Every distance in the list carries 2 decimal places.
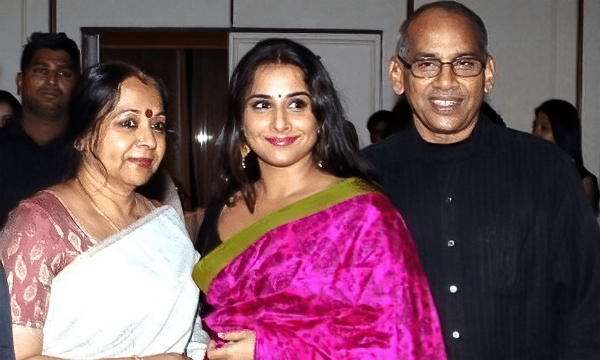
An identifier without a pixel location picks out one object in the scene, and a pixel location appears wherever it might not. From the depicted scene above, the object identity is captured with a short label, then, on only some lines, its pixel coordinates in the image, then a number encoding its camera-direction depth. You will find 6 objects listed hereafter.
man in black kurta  2.03
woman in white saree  1.89
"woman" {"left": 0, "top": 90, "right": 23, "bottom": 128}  4.25
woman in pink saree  1.95
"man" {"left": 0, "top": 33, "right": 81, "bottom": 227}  2.94
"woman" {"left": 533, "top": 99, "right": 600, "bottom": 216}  4.05
